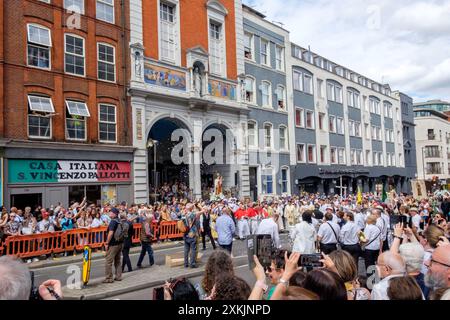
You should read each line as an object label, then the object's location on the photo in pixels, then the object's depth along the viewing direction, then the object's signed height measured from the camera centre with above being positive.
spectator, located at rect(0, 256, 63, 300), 2.67 -0.64
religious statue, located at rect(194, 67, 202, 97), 26.97 +6.63
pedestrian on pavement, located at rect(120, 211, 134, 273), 11.07 -1.79
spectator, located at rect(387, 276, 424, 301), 3.30 -0.98
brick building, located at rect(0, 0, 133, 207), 17.98 +4.11
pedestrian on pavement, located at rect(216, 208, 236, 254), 11.60 -1.49
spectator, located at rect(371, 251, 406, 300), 4.34 -1.01
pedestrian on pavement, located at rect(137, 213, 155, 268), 11.72 -1.70
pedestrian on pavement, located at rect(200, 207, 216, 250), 15.32 -1.78
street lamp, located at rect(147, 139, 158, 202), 23.62 +2.25
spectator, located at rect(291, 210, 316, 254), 8.88 -1.33
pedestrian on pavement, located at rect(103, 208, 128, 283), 10.01 -1.59
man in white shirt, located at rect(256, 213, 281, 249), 10.23 -1.32
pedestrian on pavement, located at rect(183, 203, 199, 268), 11.67 -1.72
